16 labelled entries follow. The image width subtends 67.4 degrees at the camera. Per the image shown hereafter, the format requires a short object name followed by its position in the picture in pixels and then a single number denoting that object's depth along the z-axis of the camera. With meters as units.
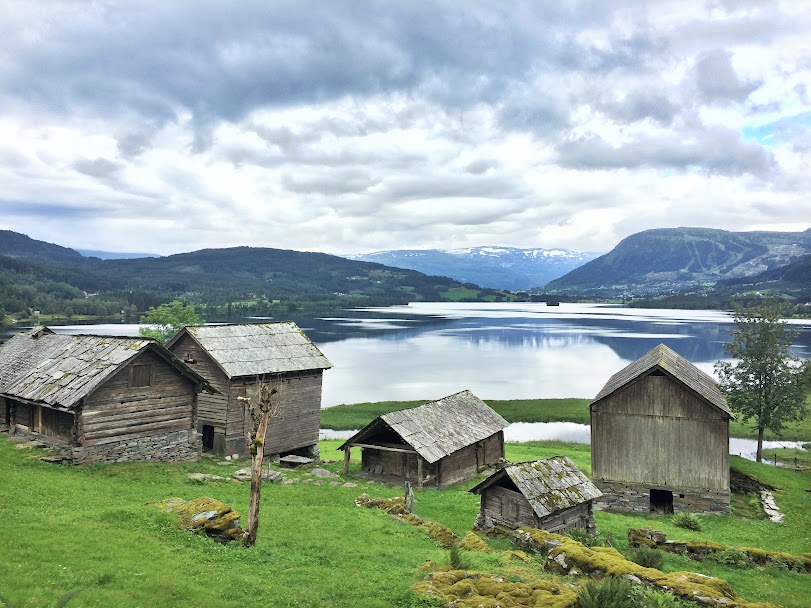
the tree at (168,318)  91.12
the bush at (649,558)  20.34
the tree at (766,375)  52.12
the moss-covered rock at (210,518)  18.36
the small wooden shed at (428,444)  37.97
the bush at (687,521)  31.50
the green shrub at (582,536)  23.41
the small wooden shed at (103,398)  30.72
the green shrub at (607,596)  13.23
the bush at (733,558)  22.55
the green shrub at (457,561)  17.44
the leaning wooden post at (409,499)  27.94
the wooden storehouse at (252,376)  40.06
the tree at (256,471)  18.16
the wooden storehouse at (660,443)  34.53
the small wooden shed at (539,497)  24.84
